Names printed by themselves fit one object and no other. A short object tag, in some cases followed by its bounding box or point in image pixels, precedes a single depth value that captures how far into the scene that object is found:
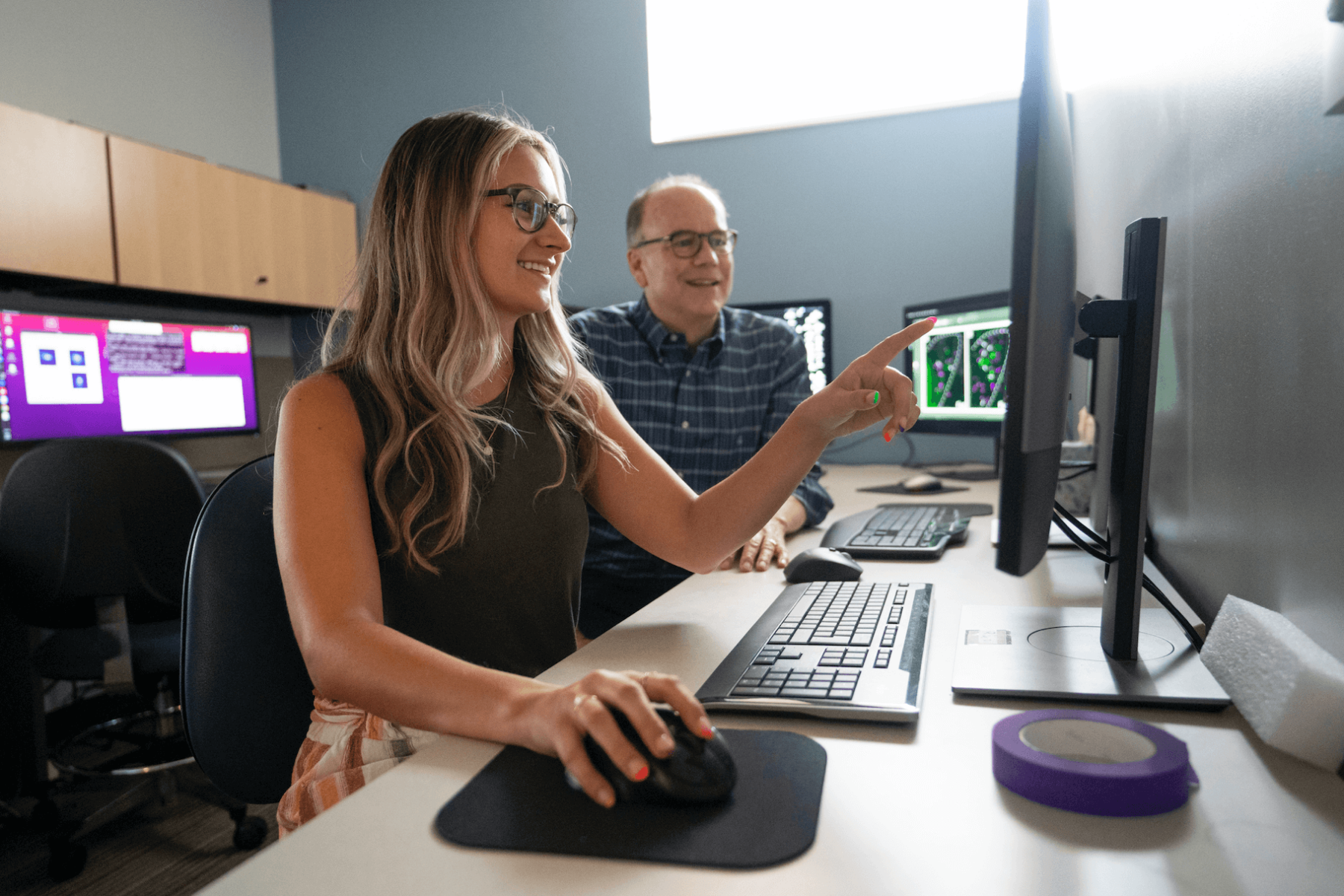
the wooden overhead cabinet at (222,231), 2.80
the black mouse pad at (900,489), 1.88
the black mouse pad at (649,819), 0.44
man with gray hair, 1.77
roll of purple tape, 0.45
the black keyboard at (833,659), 0.62
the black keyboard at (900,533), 1.19
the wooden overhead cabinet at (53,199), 2.44
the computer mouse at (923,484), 1.86
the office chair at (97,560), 1.72
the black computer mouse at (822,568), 1.03
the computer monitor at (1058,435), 0.53
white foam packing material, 0.47
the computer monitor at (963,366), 1.88
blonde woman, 0.80
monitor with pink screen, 2.57
